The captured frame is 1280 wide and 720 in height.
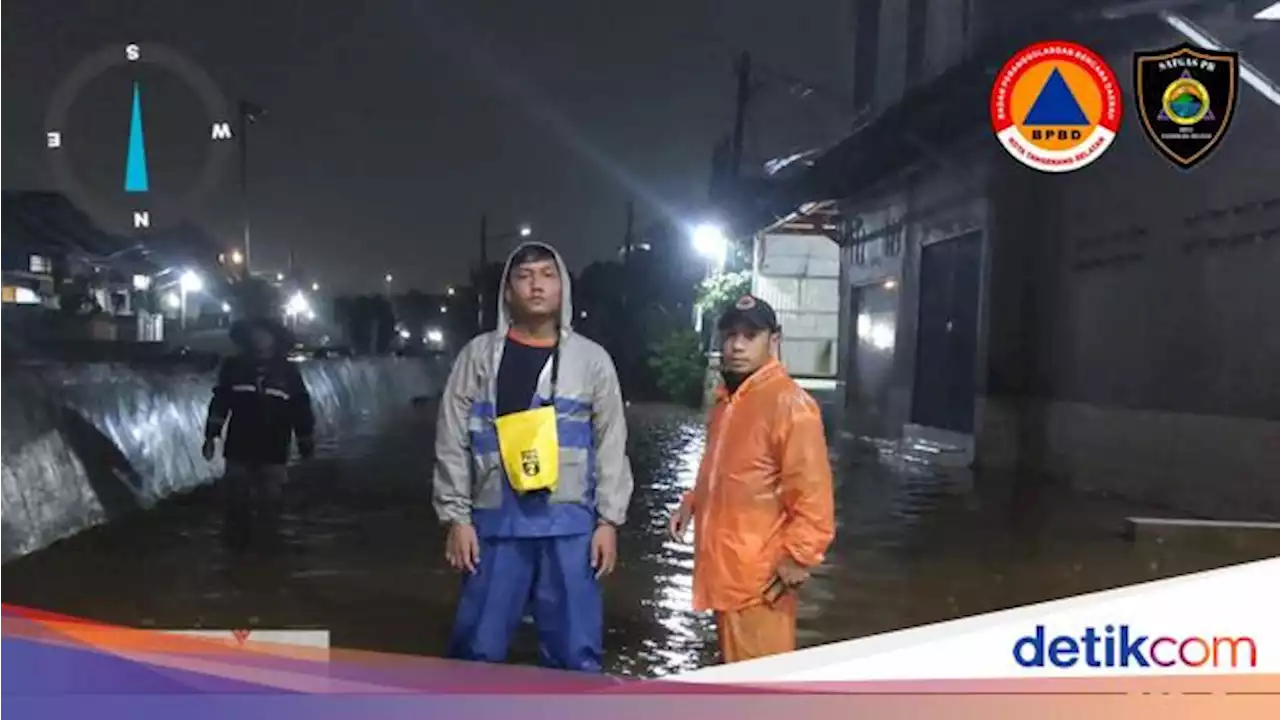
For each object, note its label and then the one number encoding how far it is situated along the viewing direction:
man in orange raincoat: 3.55
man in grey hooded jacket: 3.69
